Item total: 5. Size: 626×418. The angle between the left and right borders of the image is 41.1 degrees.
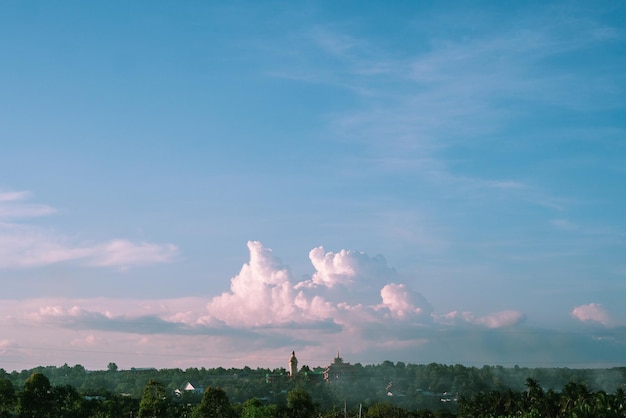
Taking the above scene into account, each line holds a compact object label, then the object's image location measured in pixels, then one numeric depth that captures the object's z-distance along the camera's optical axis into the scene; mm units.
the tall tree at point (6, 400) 134625
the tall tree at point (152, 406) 141750
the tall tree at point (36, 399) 134250
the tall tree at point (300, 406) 149625
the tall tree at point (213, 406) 143500
